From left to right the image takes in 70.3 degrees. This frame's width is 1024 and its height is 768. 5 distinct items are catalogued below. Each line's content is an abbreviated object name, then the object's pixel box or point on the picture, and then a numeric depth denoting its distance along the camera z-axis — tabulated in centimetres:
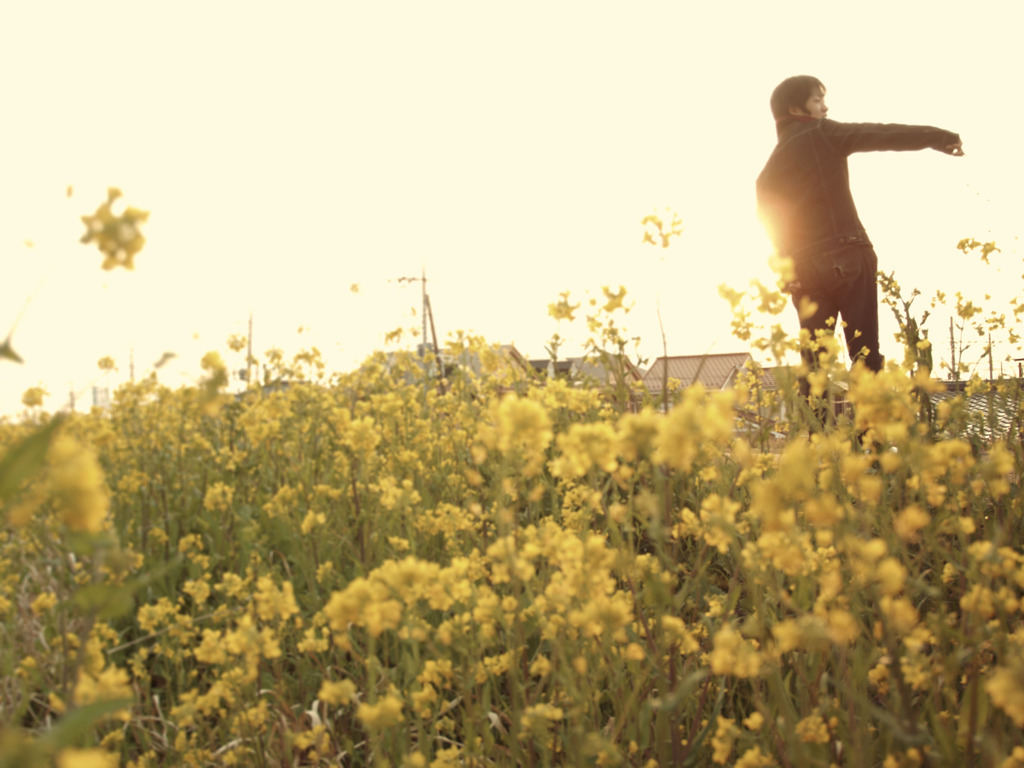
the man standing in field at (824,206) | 380
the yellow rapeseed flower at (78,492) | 69
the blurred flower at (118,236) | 85
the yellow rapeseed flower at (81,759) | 55
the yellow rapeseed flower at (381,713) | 103
